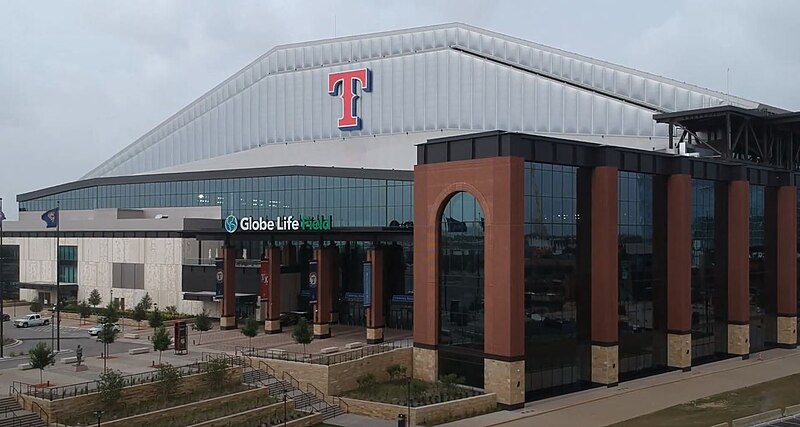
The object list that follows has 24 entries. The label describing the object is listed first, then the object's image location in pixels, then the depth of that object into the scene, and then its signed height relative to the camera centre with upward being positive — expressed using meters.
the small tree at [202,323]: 64.12 -8.05
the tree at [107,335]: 55.01 -7.83
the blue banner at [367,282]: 62.59 -4.49
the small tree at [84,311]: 78.31 -8.56
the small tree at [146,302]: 80.00 -7.86
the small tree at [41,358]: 47.31 -8.04
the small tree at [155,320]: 66.38 -8.09
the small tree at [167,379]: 45.69 -9.01
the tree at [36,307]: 83.56 -8.70
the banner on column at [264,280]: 69.25 -4.86
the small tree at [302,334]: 57.34 -7.93
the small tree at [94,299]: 84.20 -7.92
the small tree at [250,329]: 60.12 -7.93
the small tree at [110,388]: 41.75 -8.76
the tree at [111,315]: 64.55 -7.54
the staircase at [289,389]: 47.09 -10.36
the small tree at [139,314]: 73.56 -8.35
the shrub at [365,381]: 50.19 -9.96
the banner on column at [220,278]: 71.19 -4.74
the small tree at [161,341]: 54.59 -8.05
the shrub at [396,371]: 50.34 -9.38
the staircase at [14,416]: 40.28 -10.02
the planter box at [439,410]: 42.94 -10.35
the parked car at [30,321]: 78.26 -9.65
